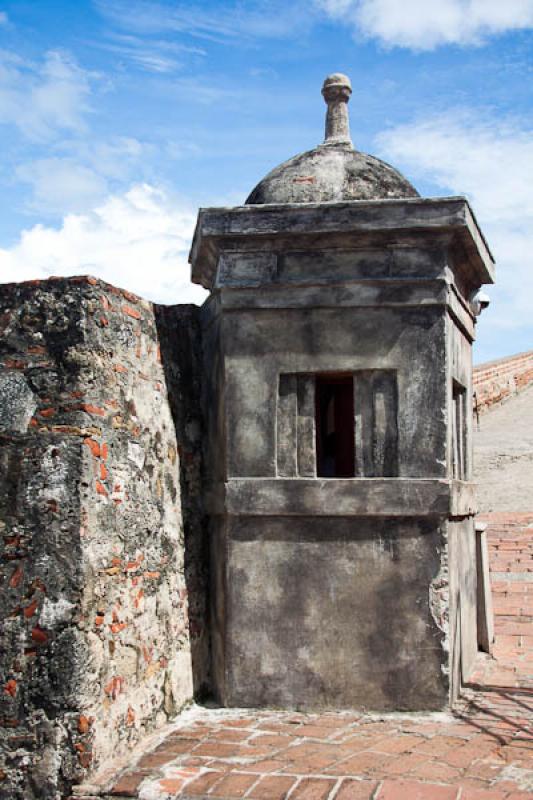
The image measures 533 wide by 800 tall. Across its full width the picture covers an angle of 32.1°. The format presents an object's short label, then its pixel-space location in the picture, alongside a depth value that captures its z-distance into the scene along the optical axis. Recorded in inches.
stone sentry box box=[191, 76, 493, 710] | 214.7
